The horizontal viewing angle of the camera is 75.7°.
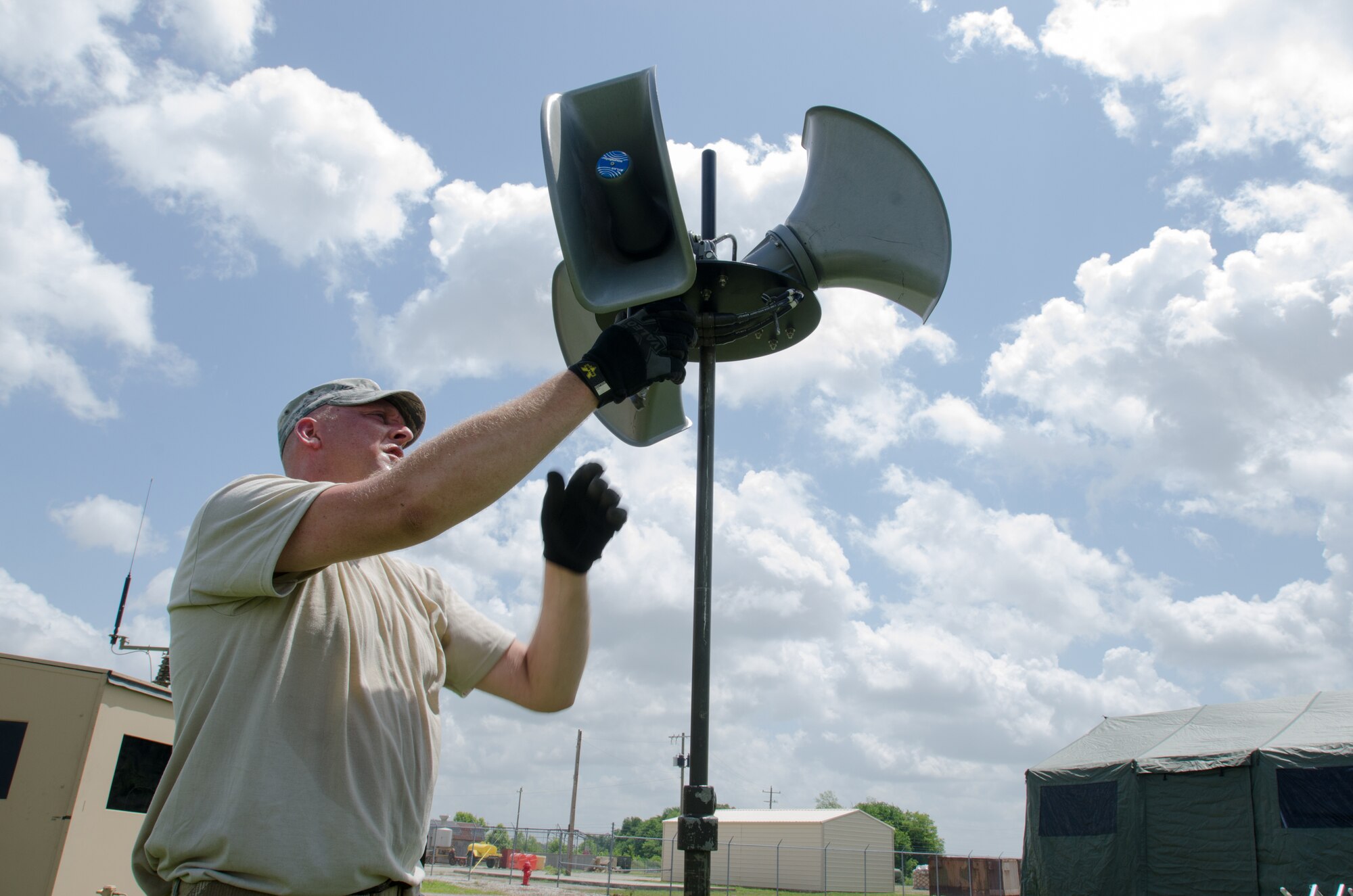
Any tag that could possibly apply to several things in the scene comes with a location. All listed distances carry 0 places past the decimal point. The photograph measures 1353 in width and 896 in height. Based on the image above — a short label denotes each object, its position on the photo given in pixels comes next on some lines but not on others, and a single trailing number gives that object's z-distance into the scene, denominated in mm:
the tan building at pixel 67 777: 6211
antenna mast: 10132
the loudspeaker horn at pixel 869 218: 2936
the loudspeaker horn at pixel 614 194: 2244
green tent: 10695
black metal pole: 2195
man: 1481
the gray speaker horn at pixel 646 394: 3125
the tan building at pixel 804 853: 33969
